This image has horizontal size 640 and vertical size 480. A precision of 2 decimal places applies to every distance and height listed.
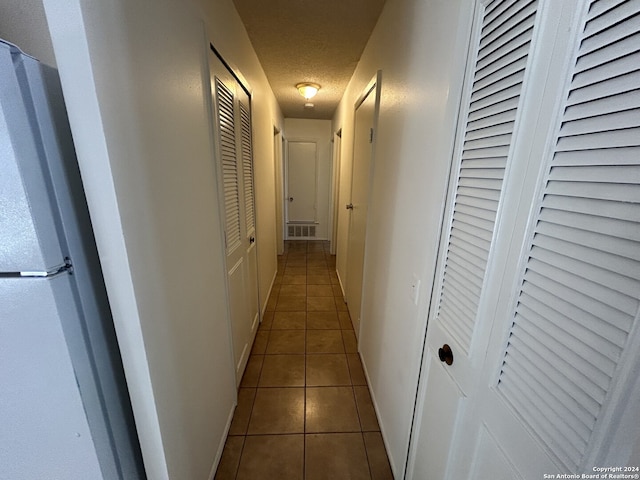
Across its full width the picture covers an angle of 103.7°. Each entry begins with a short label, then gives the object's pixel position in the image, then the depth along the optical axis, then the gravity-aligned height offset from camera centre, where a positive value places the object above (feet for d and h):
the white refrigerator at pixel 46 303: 1.70 -1.00
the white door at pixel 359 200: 6.22 -0.59
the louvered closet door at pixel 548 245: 1.25 -0.39
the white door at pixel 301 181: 16.03 -0.24
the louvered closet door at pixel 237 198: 4.49 -0.47
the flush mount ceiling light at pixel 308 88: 9.42 +3.32
